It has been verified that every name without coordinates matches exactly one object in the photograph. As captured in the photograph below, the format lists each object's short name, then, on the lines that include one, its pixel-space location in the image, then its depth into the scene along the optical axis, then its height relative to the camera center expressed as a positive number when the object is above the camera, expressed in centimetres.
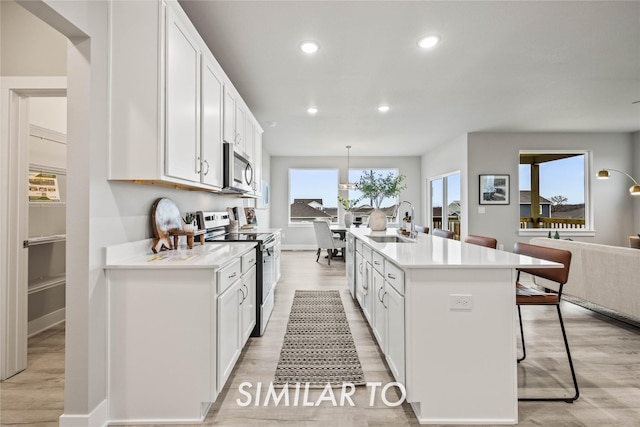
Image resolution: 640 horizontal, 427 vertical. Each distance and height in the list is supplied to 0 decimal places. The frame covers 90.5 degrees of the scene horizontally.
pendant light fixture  711 +68
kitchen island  163 -65
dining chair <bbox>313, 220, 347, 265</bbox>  612 -44
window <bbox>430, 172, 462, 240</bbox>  689 +33
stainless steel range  274 -33
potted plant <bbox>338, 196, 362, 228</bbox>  620 +16
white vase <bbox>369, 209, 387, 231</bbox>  380 -5
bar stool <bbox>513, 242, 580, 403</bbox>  183 -47
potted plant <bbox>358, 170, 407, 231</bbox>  381 +38
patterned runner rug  208 -104
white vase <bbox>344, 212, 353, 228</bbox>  619 -9
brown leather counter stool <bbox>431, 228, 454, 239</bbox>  350 -20
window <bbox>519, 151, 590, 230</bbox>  629 +50
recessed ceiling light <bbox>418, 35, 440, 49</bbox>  262 +147
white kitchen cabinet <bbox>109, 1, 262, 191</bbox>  169 +69
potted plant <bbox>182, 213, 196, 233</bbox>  226 -4
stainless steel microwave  274 +44
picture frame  602 +53
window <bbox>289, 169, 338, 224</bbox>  854 +63
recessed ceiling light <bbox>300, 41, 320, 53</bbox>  271 +148
